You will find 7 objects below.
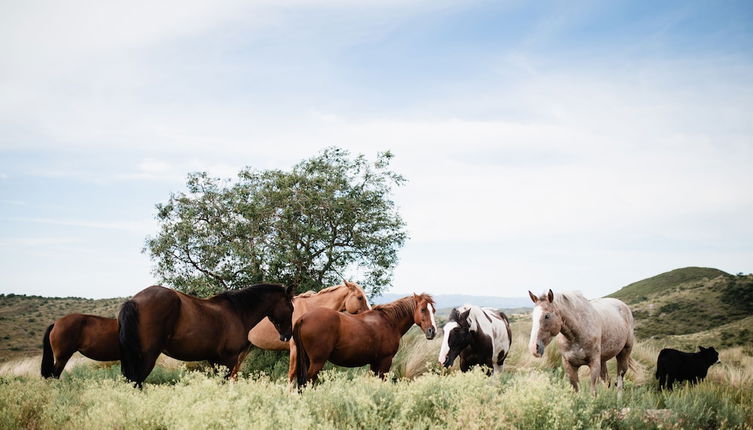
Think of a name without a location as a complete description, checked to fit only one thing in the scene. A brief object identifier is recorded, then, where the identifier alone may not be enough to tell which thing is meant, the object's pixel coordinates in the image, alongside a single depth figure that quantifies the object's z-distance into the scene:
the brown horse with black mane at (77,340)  11.20
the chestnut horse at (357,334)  8.98
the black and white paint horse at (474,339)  9.66
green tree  18.78
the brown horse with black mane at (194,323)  9.12
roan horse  8.39
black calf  11.52
